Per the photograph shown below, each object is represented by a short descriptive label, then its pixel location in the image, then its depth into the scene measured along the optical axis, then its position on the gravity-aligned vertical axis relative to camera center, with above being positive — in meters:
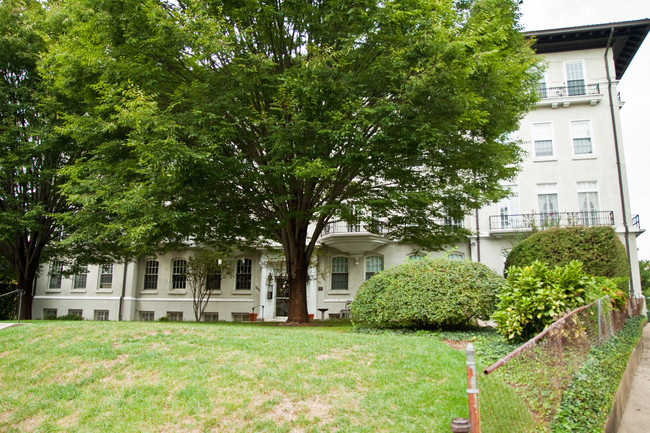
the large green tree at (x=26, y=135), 16.69 +5.41
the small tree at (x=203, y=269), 23.50 +1.04
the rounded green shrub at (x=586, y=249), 14.62 +1.24
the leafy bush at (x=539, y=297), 7.89 -0.14
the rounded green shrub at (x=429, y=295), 9.80 -0.13
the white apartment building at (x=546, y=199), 24.95 +4.74
